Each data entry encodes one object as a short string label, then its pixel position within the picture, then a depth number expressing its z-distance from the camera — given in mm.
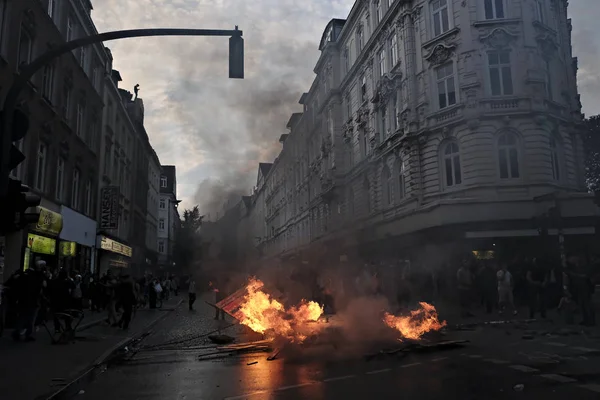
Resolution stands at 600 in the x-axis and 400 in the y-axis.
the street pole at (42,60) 5422
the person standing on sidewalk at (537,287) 13086
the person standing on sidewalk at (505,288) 14188
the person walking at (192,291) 21234
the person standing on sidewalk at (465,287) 14266
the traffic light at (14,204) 5137
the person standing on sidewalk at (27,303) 9977
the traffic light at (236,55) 7855
